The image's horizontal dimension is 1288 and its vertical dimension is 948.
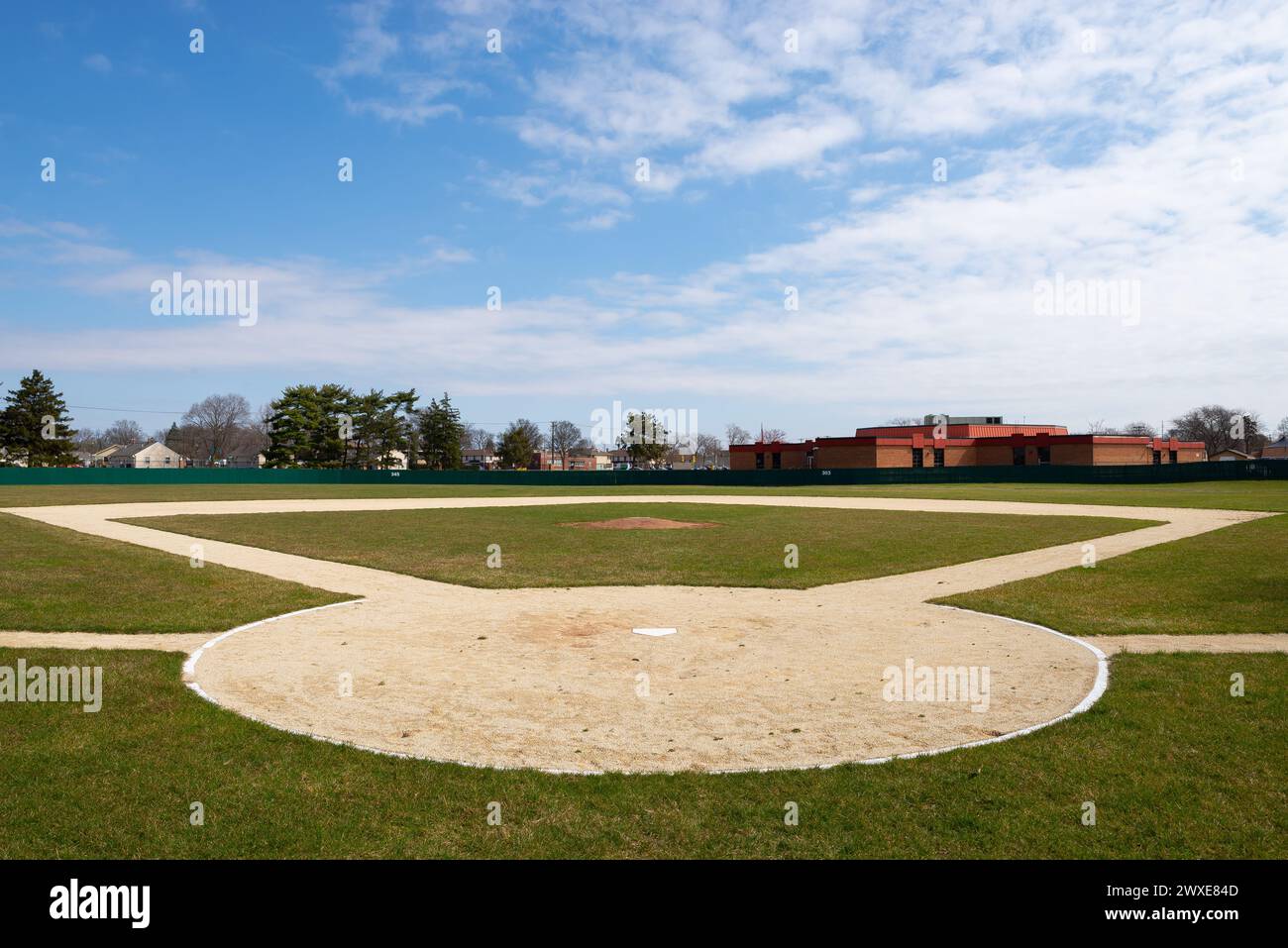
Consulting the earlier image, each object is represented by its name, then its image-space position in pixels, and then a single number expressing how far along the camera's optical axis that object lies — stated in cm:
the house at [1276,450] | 13112
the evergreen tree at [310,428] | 9288
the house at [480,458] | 14723
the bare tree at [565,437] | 15929
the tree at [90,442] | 16112
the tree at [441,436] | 10669
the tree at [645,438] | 12456
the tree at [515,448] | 11462
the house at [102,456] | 13965
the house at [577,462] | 15300
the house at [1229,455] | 11306
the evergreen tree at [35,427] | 8500
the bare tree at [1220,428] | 12925
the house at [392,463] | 10200
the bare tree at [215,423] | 14262
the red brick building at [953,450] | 7719
